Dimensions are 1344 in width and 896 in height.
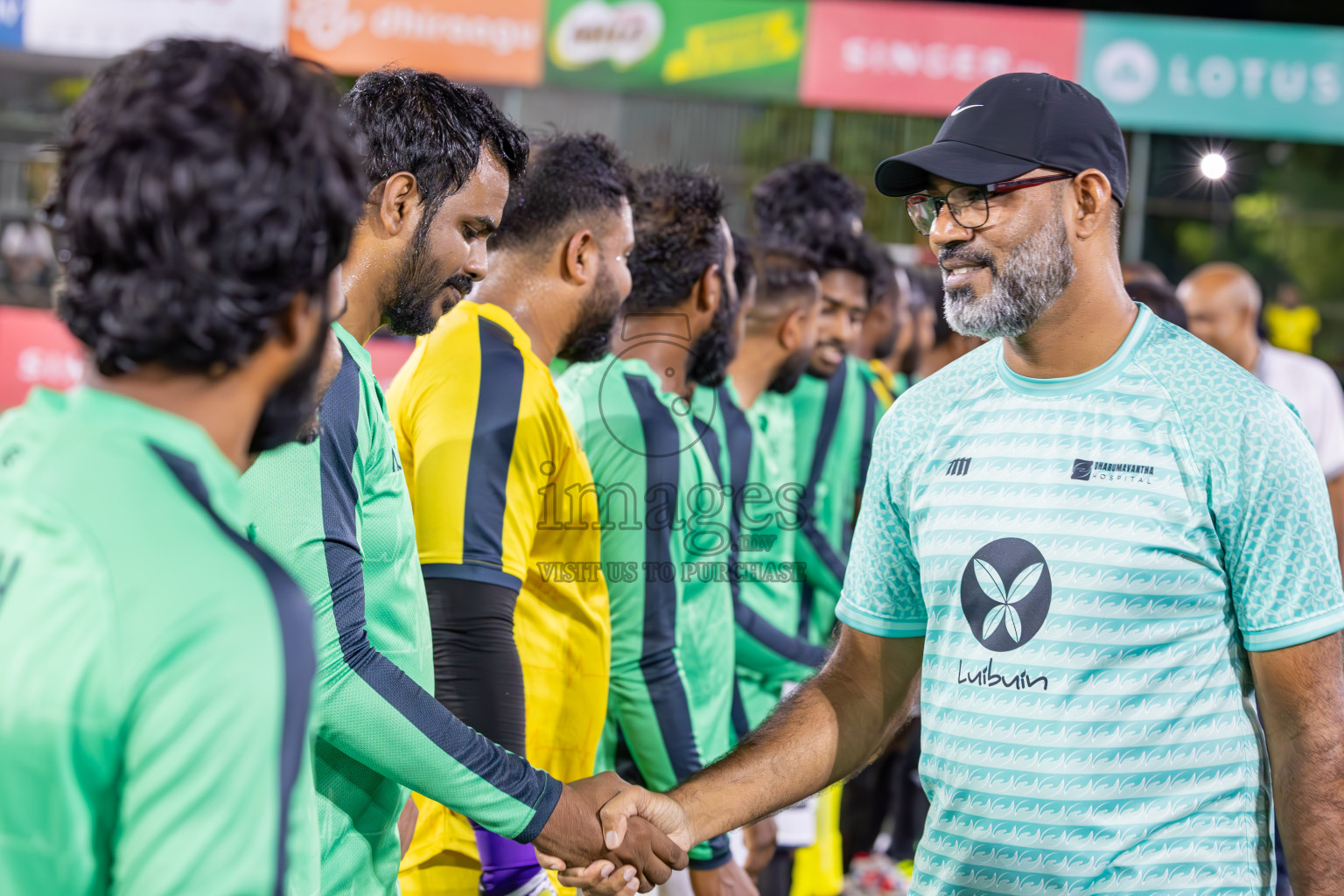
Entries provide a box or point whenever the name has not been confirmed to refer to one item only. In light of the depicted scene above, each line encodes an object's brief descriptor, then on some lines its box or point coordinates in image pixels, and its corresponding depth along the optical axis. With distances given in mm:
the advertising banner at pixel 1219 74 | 10031
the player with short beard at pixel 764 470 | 3902
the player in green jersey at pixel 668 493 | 2881
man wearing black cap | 1737
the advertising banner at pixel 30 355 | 9617
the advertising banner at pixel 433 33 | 9977
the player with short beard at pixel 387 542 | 1694
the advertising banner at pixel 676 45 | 10127
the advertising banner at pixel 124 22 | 9602
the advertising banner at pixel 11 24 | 9672
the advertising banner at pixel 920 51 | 10102
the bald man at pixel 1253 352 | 5270
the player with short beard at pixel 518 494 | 2311
